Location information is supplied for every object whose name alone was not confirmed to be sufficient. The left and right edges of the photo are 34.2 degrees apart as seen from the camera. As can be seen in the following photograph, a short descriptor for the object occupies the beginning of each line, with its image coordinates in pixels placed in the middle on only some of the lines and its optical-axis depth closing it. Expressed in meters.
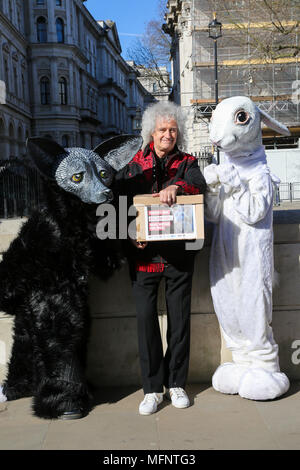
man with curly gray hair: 3.34
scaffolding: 23.73
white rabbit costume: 3.35
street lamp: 17.66
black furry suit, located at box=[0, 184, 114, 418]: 3.11
